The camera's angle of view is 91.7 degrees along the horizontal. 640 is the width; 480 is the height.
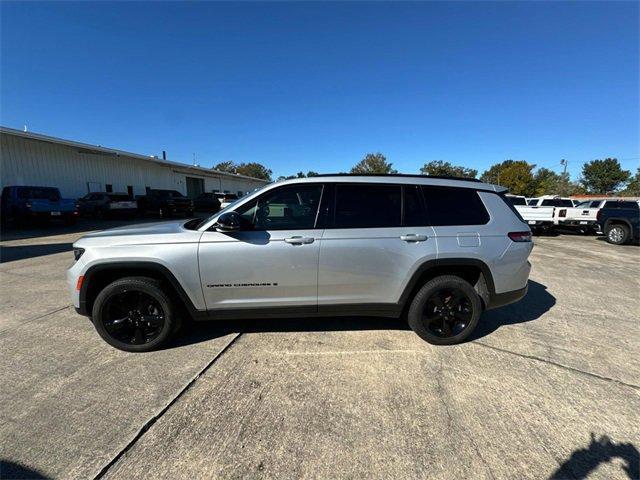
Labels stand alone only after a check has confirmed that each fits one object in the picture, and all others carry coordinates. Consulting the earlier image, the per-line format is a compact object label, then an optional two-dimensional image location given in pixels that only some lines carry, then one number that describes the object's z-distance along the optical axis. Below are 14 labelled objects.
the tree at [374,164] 61.47
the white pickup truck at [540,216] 13.59
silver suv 3.12
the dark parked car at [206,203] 26.53
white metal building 16.55
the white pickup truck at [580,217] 14.01
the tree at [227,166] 97.70
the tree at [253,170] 103.81
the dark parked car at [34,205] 13.05
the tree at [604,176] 68.75
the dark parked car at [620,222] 11.64
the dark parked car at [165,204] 19.72
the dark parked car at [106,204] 18.11
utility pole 65.25
